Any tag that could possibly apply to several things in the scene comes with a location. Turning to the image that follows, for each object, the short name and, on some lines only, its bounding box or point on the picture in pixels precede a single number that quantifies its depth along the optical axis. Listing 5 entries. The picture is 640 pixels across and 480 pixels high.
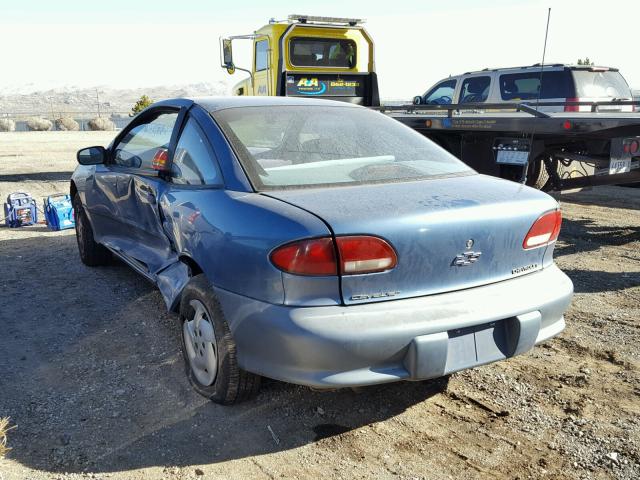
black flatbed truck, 5.73
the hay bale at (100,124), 32.88
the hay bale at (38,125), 34.72
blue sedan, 2.44
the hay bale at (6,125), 33.28
